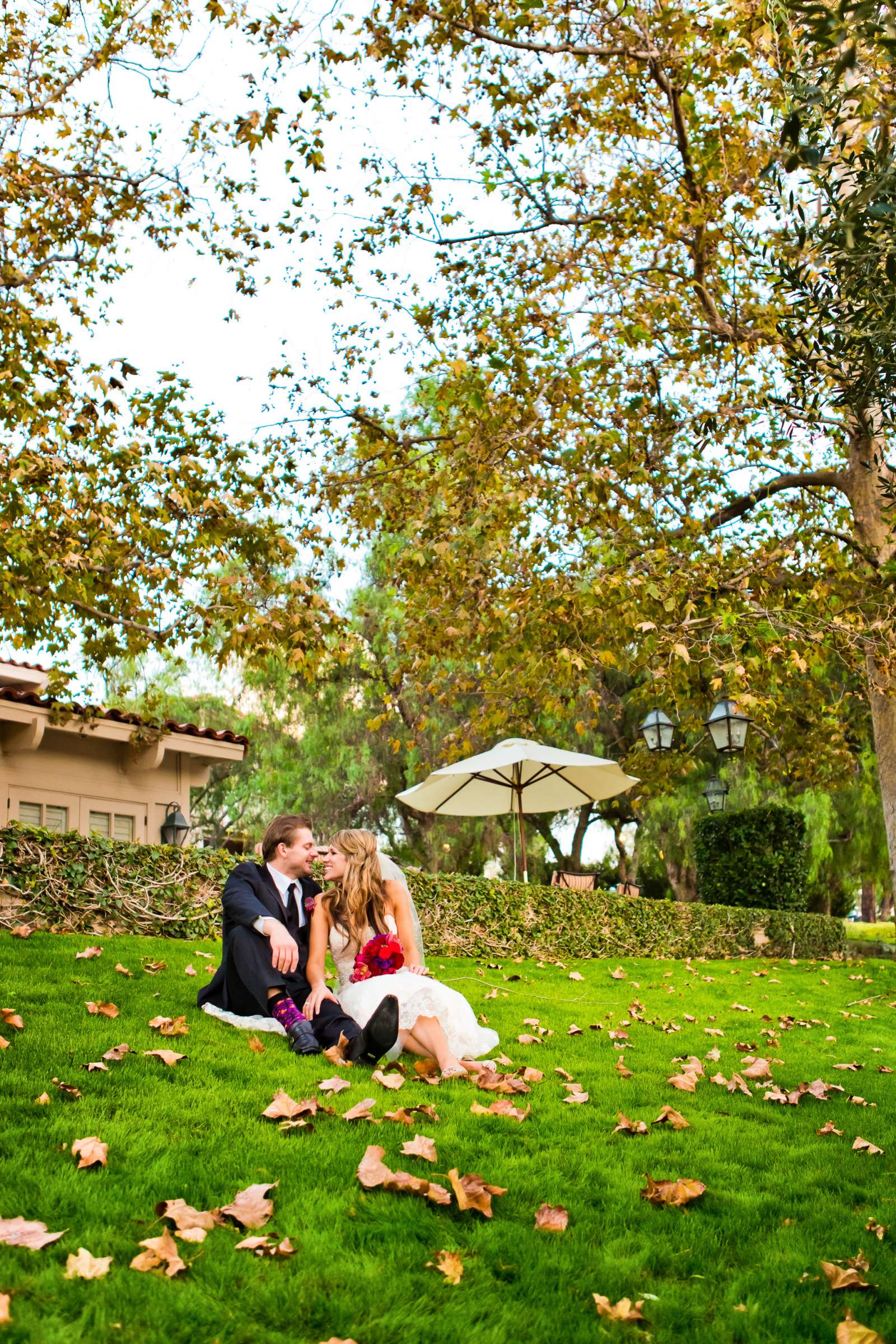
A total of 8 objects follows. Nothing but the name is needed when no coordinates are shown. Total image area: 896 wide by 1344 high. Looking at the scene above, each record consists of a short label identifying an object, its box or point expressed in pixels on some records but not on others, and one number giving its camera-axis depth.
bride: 6.23
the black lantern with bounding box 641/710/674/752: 15.86
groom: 6.19
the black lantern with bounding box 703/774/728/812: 18.75
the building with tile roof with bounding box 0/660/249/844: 16.27
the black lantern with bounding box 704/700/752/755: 15.34
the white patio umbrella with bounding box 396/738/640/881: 15.45
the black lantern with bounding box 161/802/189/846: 18.61
